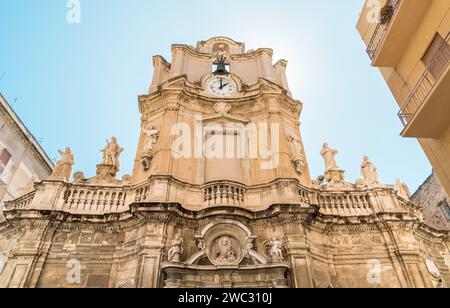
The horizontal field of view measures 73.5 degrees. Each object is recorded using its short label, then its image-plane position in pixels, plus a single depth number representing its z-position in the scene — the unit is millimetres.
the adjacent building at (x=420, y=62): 7430
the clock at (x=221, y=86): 16453
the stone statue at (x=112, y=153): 13418
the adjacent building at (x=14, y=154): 18292
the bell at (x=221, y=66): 18147
